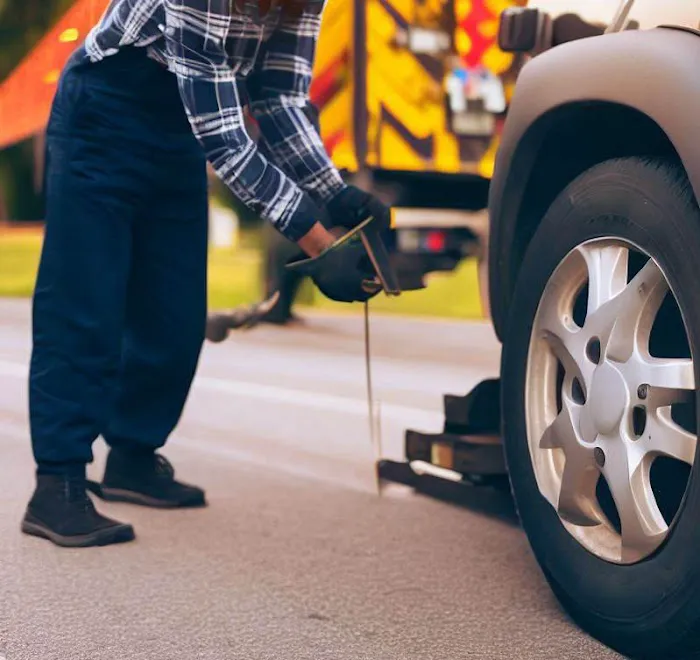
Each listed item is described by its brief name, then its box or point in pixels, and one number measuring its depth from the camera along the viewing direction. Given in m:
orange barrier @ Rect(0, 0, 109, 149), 3.72
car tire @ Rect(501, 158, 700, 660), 2.33
